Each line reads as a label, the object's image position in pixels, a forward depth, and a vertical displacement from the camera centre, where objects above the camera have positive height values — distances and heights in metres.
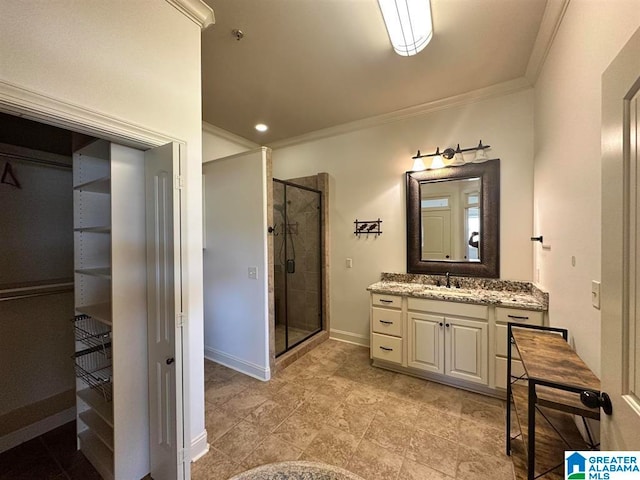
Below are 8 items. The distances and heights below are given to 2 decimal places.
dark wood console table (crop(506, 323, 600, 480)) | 1.04 -0.67
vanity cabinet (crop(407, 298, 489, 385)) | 2.28 -0.96
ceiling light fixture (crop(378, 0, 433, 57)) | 1.54 +1.40
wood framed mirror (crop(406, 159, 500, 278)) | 2.63 +0.19
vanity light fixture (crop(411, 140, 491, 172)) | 2.64 +0.88
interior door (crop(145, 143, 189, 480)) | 1.34 -0.40
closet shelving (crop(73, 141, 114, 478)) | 1.64 -0.40
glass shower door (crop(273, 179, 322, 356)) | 3.41 -0.38
